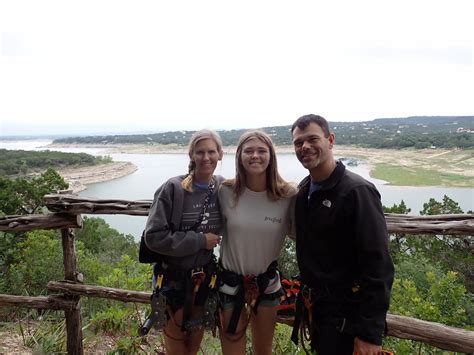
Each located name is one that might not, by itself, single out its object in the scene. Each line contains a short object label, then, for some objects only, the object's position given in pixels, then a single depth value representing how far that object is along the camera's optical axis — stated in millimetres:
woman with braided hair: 1911
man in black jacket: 1510
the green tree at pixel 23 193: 15023
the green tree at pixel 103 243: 15277
